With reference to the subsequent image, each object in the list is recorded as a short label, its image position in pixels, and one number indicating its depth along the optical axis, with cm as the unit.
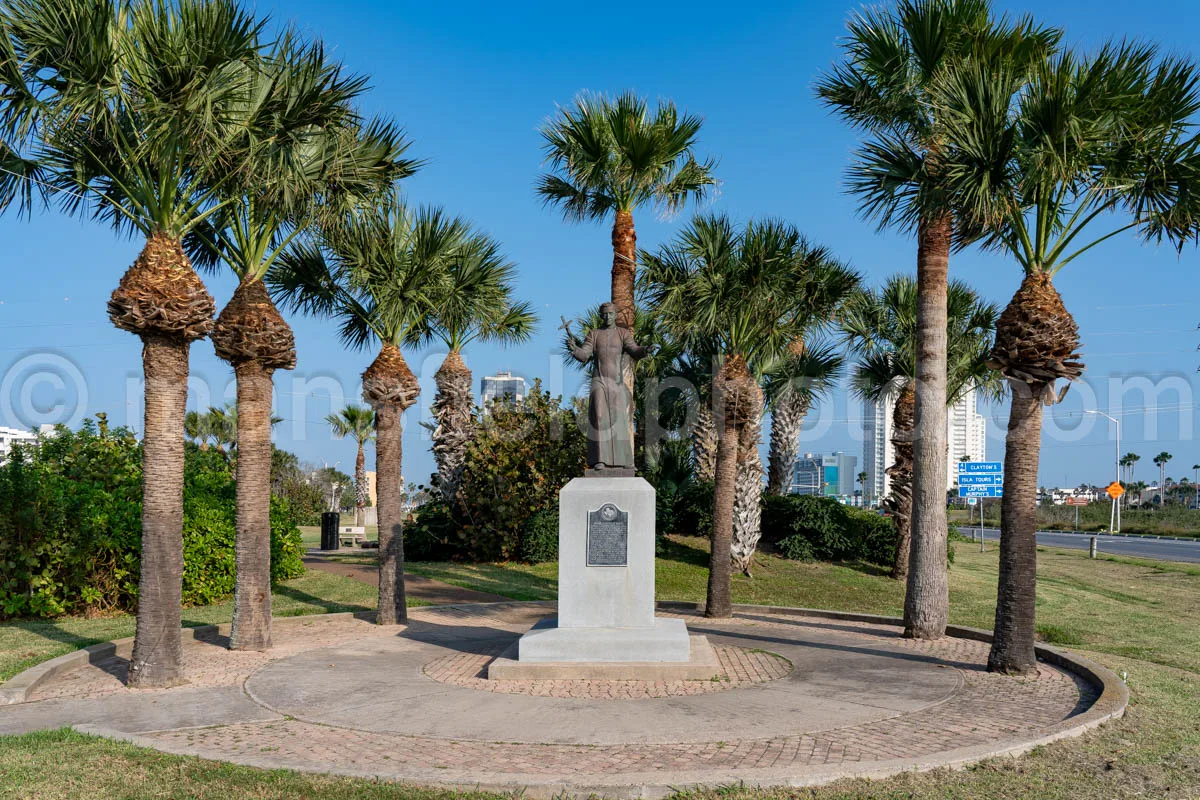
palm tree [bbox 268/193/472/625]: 1288
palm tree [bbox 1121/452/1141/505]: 9981
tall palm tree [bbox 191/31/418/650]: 989
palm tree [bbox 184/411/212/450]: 4622
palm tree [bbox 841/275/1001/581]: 2114
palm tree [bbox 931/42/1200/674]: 909
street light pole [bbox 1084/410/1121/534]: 5158
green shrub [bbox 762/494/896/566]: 2334
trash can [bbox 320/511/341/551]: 2803
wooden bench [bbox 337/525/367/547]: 3438
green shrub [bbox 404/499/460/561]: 2430
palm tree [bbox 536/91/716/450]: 1497
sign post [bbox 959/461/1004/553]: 2753
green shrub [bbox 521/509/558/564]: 2288
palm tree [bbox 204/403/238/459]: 4347
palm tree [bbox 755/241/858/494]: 1542
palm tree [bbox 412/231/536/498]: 2316
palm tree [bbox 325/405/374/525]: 4647
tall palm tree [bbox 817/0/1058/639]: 1134
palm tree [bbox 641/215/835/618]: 1420
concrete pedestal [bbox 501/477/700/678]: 977
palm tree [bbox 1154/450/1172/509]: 9731
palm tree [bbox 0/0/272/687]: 791
